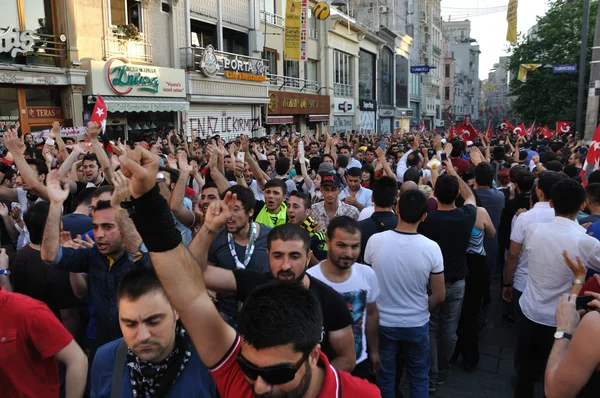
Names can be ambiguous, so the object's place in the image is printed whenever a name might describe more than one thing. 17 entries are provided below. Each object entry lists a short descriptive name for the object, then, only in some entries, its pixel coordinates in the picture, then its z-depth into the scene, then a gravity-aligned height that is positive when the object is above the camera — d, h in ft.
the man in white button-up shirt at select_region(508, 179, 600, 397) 11.37 -3.66
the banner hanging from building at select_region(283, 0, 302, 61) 69.21 +15.16
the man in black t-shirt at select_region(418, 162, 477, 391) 13.64 -3.75
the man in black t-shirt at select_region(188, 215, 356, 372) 8.48 -2.95
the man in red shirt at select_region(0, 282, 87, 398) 7.61 -3.72
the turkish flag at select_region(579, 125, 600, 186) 20.61 -1.46
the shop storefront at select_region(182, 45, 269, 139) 63.87 +5.74
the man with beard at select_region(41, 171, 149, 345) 9.80 -2.77
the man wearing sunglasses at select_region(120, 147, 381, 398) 4.72 -2.13
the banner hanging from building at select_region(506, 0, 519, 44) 60.49 +14.24
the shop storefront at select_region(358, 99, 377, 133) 122.47 +4.05
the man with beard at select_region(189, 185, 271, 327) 11.55 -2.93
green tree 85.97 +12.92
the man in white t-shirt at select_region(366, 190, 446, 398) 11.47 -4.02
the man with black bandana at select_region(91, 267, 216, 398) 6.78 -3.42
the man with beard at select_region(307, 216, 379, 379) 10.12 -3.32
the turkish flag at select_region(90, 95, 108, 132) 23.06 +0.96
